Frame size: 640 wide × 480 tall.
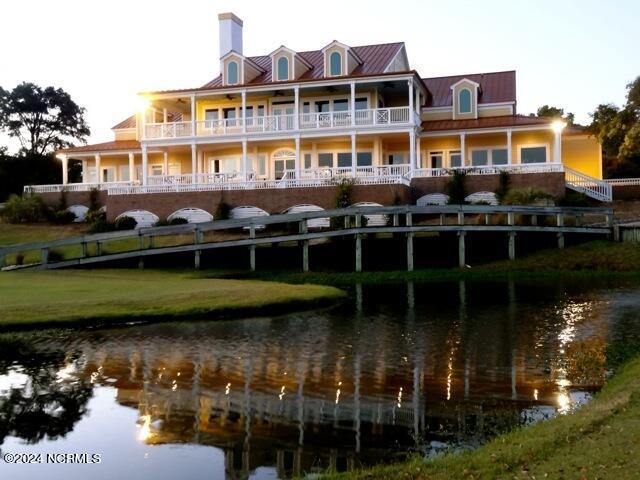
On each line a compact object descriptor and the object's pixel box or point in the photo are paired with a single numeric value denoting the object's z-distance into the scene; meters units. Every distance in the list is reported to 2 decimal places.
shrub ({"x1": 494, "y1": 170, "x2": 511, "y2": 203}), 36.78
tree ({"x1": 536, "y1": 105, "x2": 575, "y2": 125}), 65.43
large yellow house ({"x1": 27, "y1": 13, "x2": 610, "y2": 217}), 38.78
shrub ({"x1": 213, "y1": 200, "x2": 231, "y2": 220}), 38.75
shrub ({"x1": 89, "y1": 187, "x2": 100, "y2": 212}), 44.81
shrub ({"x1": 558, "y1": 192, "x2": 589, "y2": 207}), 35.50
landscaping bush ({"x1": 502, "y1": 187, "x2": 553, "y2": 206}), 34.22
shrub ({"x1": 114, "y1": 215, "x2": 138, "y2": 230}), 39.84
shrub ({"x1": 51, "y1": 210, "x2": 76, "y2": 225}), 43.94
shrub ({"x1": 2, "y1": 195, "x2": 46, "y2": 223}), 44.16
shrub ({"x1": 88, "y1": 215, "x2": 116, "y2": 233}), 39.84
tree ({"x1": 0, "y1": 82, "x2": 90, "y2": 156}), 74.38
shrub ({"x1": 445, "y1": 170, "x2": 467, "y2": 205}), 37.31
